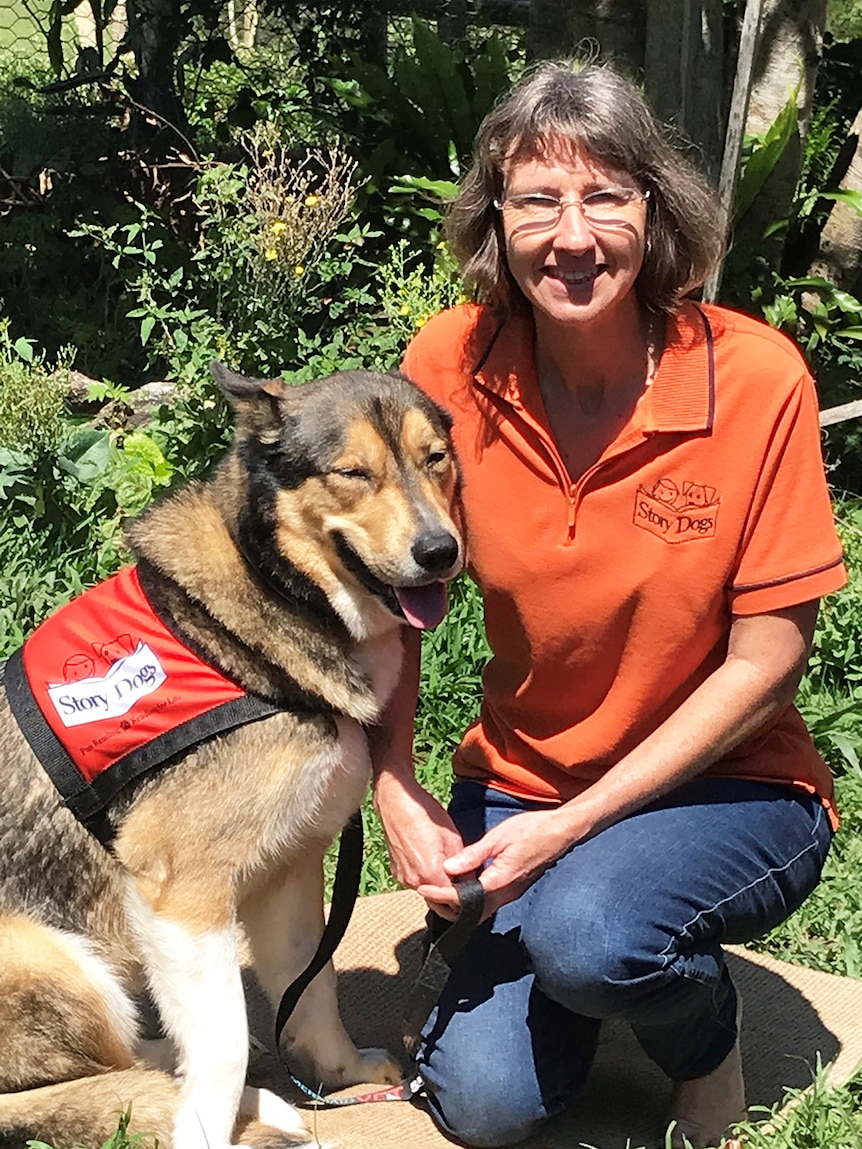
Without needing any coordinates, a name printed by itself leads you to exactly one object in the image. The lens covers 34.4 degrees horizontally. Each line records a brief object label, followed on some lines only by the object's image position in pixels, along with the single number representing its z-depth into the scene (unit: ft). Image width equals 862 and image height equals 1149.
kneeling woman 9.09
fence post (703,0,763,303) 15.87
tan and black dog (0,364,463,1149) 8.88
